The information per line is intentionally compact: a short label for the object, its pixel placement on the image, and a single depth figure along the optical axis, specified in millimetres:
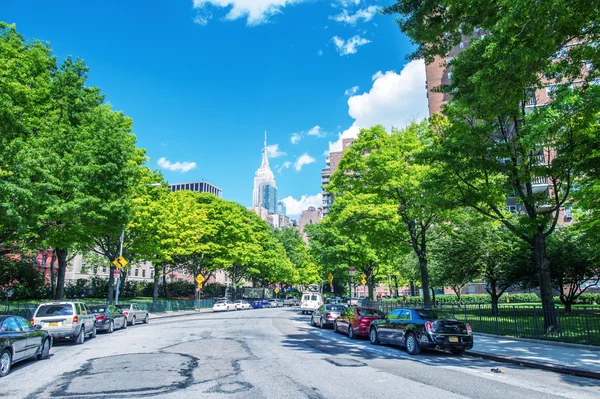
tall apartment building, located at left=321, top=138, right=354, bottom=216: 154325
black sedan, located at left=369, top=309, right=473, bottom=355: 12688
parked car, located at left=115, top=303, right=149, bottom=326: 25417
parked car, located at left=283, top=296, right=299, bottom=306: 72950
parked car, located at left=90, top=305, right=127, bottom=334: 20234
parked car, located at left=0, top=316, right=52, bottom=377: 9672
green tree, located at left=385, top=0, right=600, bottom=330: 9531
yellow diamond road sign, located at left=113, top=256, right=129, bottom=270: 28922
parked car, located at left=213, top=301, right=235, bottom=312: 45625
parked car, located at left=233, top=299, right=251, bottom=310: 51188
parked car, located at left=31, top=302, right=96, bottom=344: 15217
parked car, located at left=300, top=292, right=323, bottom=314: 39875
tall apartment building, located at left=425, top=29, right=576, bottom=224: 53522
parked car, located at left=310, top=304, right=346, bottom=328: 22938
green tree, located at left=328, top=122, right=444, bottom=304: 25172
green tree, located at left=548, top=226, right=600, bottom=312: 25203
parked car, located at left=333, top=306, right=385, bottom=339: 17594
